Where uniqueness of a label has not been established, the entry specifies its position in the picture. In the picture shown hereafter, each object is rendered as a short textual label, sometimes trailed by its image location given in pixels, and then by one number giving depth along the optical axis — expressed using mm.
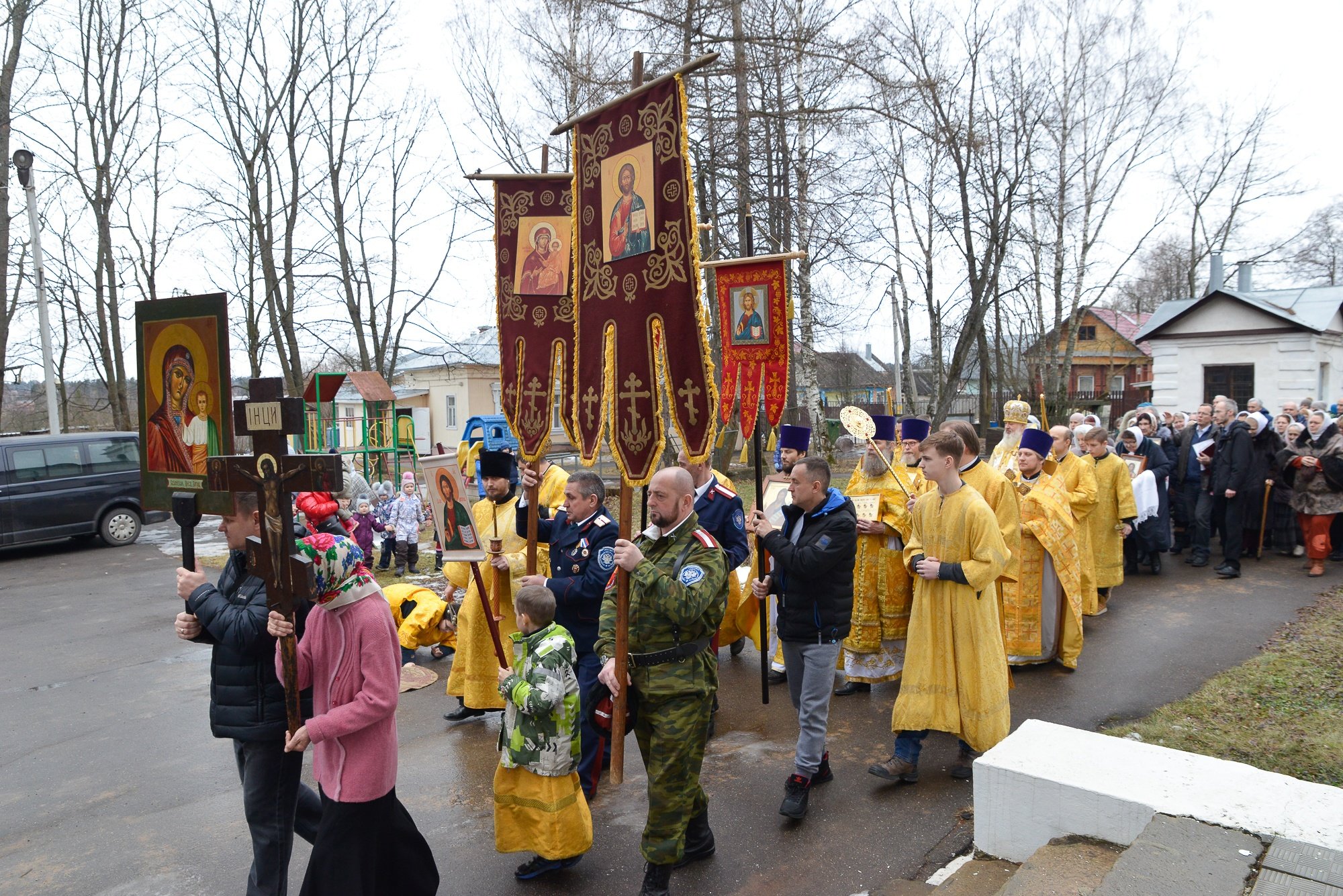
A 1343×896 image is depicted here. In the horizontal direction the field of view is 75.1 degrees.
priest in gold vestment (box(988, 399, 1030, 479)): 7816
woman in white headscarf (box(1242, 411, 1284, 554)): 10258
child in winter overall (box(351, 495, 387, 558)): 10628
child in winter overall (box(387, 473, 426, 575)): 11461
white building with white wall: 20359
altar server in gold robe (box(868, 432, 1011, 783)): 4598
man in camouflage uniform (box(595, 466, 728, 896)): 3545
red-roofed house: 48906
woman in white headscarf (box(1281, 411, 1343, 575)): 9672
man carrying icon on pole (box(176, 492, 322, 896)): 3312
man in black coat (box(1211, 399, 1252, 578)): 10188
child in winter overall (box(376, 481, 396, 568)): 11516
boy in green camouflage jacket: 3656
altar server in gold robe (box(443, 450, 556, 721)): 5621
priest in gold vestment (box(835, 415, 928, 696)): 6277
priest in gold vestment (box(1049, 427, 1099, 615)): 8047
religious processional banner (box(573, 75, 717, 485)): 3846
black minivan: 13742
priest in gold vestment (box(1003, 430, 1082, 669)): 6859
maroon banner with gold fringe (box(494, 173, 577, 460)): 4801
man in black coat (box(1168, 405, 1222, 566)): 10664
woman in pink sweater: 3088
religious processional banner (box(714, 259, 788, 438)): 5570
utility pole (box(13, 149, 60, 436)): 16641
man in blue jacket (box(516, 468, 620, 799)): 4473
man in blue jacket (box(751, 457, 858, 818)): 4391
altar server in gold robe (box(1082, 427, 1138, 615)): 8891
